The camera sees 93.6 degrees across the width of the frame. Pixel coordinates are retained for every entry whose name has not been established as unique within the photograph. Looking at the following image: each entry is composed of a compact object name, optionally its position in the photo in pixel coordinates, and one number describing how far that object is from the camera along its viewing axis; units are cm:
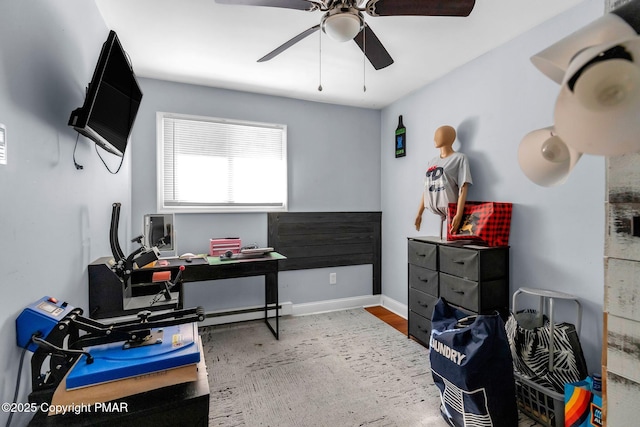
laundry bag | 151
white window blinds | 299
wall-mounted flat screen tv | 125
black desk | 165
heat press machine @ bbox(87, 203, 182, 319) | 162
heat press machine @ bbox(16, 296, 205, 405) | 89
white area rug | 180
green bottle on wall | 341
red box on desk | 299
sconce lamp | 57
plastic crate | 159
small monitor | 266
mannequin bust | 247
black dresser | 216
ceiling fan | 145
